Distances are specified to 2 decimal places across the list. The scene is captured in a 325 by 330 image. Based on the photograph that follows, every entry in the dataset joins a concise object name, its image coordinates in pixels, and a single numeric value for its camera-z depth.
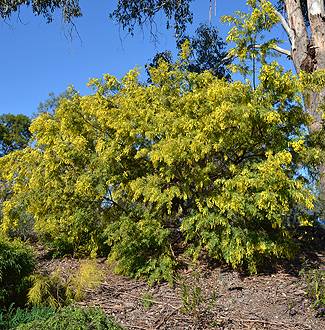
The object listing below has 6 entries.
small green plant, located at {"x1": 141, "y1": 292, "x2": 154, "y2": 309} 5.65
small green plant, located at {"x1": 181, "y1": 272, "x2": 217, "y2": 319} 5.19
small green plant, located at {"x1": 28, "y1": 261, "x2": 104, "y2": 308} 5.33
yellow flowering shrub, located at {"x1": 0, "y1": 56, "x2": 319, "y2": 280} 5.95
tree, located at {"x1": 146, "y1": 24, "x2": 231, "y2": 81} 12.12
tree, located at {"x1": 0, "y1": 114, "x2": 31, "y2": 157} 24.62
